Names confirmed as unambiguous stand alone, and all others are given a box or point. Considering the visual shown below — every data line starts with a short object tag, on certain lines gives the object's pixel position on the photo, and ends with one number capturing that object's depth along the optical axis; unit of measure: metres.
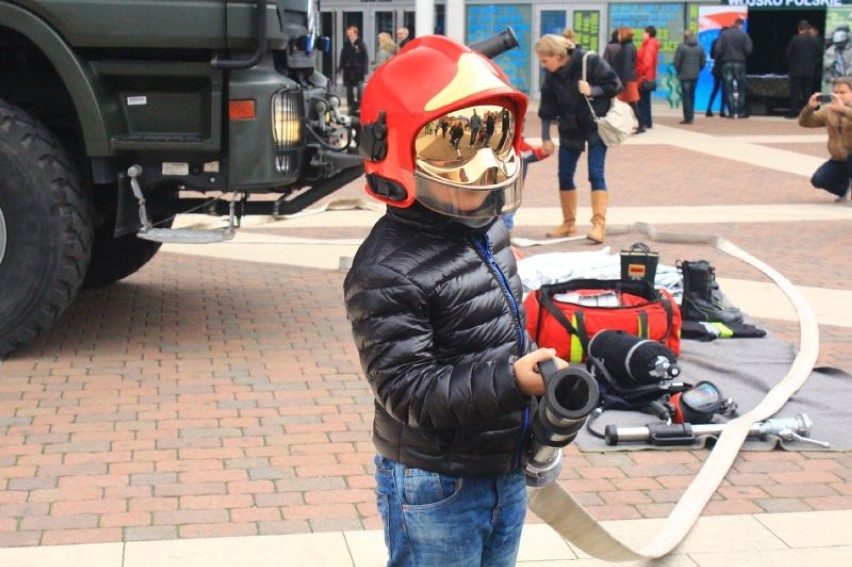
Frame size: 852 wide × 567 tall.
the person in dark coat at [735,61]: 24.30
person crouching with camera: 12.82
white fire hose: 3.09
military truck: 6.29
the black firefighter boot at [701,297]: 7.28
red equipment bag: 6.47
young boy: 2.60
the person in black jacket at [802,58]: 24.50
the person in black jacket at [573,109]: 10.36
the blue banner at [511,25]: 28.64
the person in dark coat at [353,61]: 24.98
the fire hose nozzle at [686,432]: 5.41
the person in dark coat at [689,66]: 23.50
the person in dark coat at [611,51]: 21.00
